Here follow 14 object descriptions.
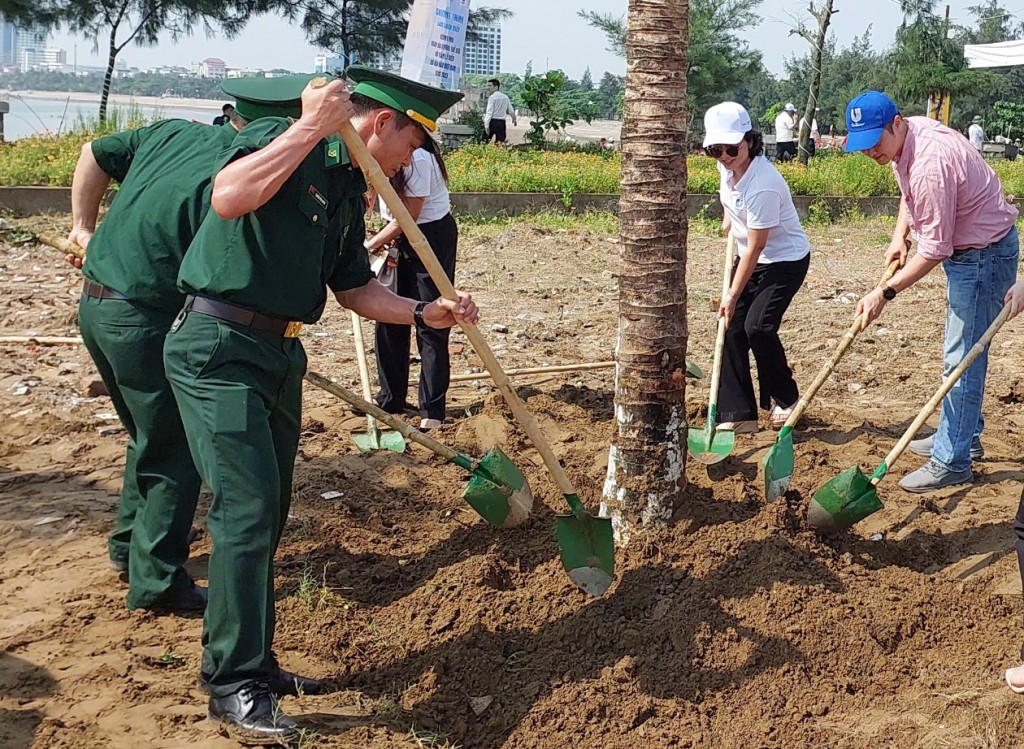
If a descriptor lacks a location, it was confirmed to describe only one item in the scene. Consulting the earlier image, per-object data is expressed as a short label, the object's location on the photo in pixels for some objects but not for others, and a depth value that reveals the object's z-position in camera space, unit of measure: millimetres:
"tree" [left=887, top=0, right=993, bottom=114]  27516
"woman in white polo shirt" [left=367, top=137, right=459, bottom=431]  5629
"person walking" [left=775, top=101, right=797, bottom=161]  21609
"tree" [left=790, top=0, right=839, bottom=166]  20141
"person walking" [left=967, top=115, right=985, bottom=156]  25625
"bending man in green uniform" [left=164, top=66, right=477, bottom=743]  3086
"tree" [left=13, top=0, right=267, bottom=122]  21781
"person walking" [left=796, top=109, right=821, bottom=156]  20648
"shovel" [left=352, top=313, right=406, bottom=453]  5672
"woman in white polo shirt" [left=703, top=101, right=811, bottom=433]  5309
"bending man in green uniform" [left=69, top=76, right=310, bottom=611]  3609
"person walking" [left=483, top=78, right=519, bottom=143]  20453
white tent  26094
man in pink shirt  4637
